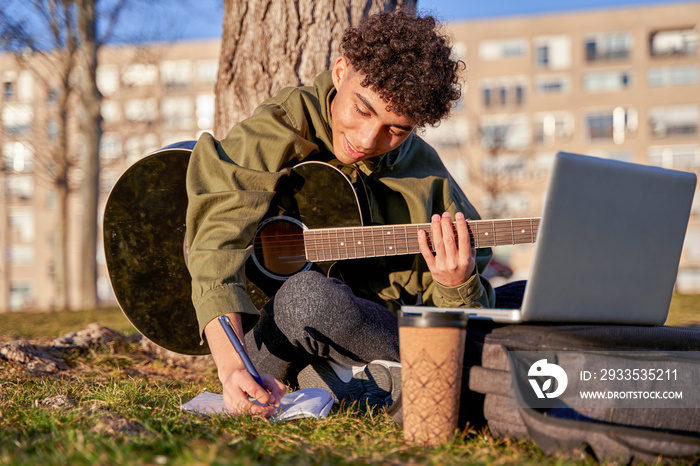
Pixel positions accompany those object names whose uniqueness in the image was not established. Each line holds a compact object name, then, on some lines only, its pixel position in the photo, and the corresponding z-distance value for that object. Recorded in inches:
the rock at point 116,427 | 66.0
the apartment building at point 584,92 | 1209.4
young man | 86.0
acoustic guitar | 103.9
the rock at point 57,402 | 82.7
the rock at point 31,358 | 118.1
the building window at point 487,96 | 1272.1
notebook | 78.0
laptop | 66.8
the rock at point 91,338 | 135.1
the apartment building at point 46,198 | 1302.9
